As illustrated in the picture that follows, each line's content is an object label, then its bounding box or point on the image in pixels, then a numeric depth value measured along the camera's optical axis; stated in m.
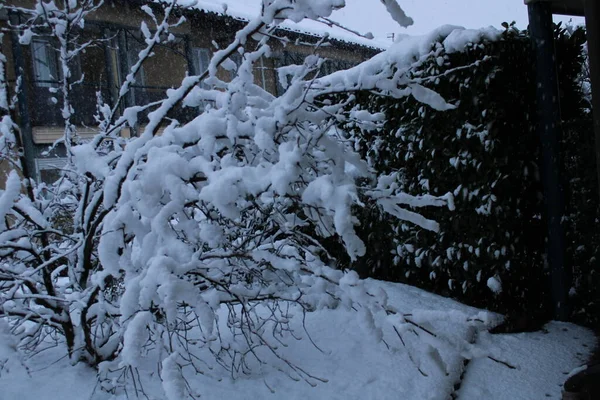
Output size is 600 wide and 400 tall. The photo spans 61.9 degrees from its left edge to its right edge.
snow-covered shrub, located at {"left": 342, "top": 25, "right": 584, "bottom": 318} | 3.77
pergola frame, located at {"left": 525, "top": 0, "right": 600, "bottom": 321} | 3.79
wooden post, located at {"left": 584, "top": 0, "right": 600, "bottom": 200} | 2.44
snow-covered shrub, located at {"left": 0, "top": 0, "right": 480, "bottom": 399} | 1.81
